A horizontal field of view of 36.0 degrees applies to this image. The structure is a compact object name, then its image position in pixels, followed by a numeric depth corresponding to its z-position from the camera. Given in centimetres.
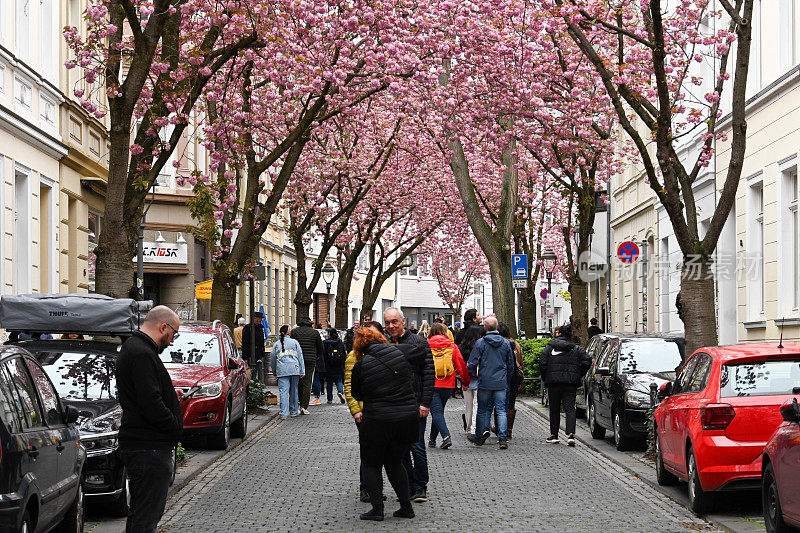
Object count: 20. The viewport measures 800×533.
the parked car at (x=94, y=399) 1060
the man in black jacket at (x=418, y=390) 1211
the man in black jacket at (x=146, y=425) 784
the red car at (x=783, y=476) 823
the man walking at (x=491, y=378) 1772
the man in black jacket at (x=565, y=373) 1805
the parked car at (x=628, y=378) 1652
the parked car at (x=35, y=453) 704
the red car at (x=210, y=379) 1675
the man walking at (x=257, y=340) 2646
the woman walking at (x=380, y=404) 1077
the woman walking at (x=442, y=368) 1630
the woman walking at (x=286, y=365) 2355
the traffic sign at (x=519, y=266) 2947
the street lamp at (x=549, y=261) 3925
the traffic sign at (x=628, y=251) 2488
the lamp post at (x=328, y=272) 4606
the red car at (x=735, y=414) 1048
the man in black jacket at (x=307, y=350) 2516
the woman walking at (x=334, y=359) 2848
